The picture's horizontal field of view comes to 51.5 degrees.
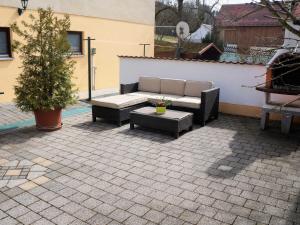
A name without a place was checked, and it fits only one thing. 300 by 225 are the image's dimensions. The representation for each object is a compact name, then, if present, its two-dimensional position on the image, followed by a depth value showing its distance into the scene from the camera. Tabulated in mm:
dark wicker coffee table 6748
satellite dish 12797
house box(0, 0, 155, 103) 9336
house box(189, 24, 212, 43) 23719
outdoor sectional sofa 7660
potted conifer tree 6660
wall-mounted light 9035
